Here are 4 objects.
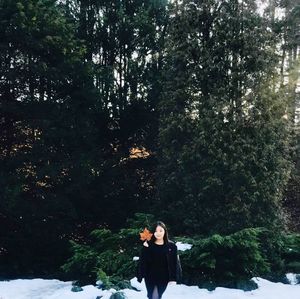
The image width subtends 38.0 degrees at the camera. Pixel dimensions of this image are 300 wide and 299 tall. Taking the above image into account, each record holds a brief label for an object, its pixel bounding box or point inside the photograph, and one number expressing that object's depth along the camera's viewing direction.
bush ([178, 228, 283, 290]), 9.26
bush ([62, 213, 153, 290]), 9.39
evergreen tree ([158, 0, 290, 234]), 11.80
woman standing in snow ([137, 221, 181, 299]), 6.84
